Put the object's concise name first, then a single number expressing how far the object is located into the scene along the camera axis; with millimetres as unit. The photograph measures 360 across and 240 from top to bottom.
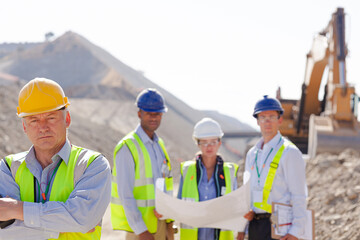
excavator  9250
